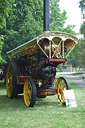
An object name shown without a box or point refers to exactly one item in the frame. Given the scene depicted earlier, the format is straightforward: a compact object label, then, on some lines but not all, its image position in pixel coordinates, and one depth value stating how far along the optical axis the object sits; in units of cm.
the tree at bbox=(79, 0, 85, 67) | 2835
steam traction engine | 743
